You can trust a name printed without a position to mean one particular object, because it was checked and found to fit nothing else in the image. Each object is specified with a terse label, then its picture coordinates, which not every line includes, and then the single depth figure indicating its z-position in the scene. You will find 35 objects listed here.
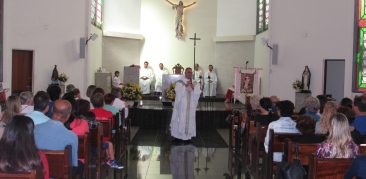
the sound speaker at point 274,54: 16.52
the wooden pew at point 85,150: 5.29
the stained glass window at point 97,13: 17.77
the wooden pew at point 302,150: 4.97
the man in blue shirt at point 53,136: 4.54
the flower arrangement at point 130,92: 12.45
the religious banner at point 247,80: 16.44
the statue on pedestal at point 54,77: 15.11
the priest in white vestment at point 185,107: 10.96
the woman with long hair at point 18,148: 3.43
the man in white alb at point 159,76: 20.22
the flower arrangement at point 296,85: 15.32
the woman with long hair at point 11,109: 6.47
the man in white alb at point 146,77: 19.80
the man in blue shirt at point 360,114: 6.11
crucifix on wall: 20.89
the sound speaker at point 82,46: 16.16
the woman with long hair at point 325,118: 5.94
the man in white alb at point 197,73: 19.98
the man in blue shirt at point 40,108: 4.94
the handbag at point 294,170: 4.30
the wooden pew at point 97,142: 6.02
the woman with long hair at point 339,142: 4.46
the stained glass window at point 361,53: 12.27
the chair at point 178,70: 17.00
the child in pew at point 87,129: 5.78
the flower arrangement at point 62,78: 15.32
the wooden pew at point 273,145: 5.84
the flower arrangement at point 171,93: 12.03
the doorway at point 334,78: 14.84
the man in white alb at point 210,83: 20.05
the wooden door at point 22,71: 14.63
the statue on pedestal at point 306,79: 15.24
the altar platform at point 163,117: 14.18
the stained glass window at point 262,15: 18.12
